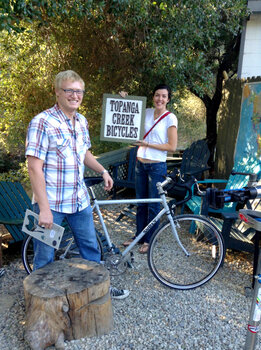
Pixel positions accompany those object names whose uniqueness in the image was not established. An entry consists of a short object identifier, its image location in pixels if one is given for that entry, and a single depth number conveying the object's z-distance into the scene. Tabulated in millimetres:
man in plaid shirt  2240
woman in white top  3607
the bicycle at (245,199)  1472
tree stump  2301
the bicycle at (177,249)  3190
